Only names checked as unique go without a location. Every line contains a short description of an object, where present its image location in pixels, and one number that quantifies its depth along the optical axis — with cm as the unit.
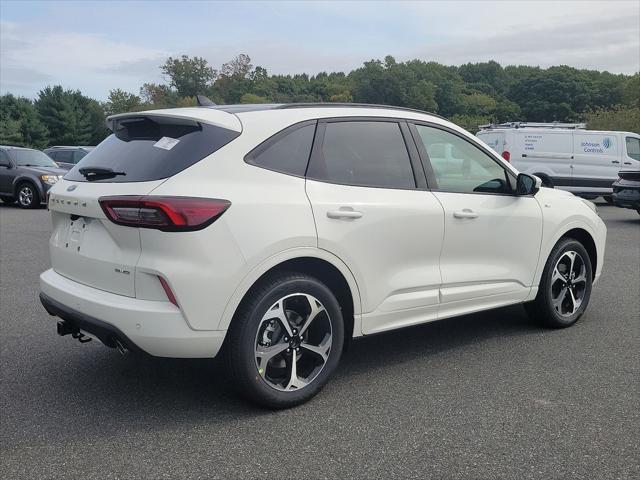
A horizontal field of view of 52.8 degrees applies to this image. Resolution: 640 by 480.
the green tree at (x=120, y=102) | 9156
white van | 1777
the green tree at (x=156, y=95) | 10111
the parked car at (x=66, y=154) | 2195
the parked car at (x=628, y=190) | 1373
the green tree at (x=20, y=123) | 5912
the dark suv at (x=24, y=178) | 1662
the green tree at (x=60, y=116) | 7069
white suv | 321
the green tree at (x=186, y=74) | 11131
